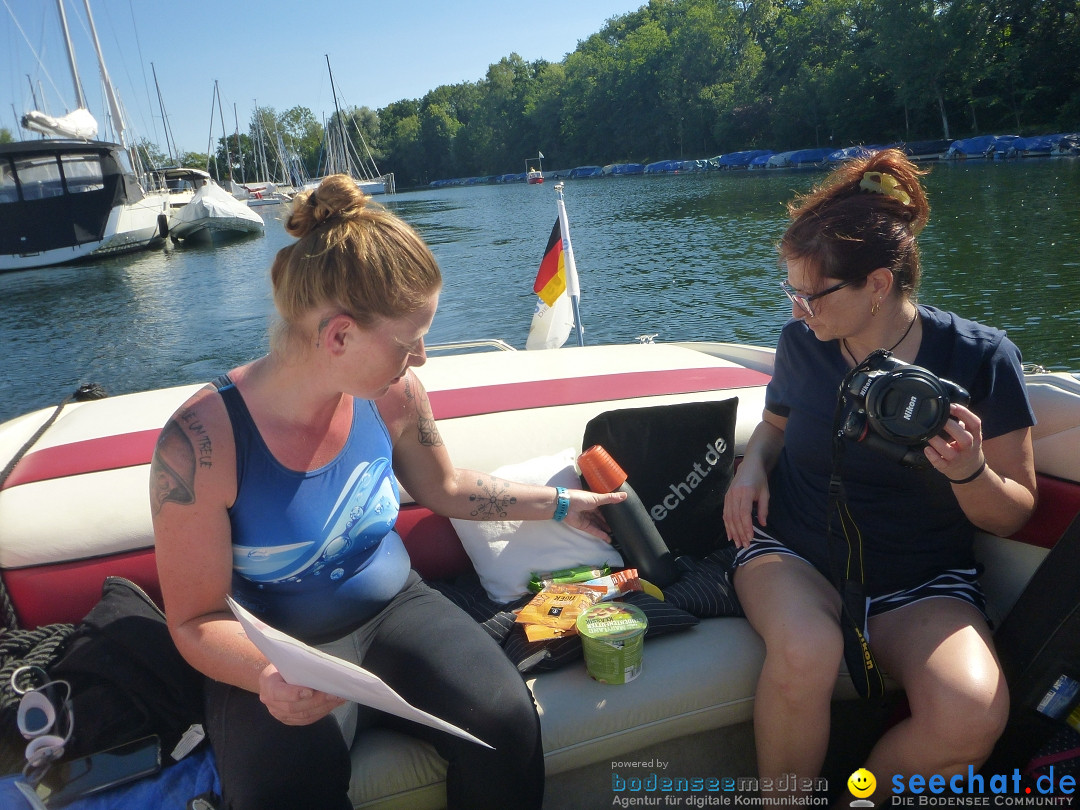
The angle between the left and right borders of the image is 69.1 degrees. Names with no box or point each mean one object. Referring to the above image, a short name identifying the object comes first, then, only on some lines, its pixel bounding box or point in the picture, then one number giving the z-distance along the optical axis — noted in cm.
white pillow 218
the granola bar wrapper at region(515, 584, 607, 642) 194
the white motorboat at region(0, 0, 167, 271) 1714
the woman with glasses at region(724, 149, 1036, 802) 154
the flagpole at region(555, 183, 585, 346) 422
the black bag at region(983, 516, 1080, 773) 160
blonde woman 140
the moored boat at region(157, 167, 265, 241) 2412
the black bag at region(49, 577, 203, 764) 163
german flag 424
